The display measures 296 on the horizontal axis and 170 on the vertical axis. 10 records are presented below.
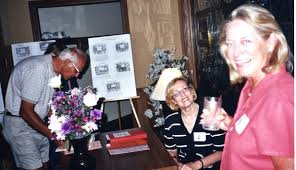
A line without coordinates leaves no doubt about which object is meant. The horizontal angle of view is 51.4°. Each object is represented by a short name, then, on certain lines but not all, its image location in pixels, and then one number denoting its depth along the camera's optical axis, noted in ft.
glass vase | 6.04
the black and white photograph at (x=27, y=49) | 14.07
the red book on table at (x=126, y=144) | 6.91
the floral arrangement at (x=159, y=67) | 12.87
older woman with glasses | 6.58
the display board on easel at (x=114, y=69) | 13.60
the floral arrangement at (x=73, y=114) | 5.60
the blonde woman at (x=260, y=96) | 2.94
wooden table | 5.92
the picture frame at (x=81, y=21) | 16.98
